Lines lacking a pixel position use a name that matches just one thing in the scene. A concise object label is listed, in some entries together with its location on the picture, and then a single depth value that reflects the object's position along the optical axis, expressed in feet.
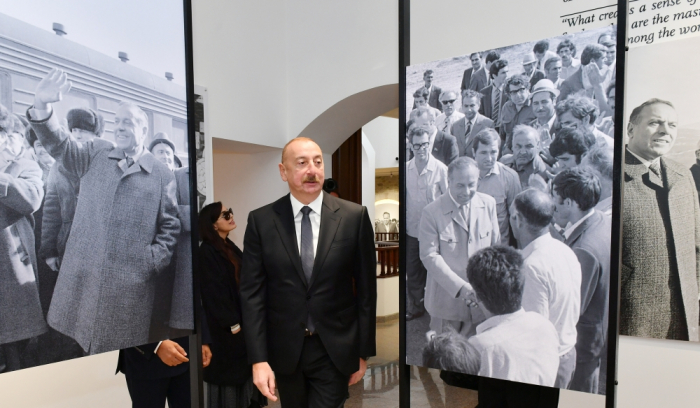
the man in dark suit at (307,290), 7.29
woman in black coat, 11.03
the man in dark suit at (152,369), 8.13
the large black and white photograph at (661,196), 8.70
